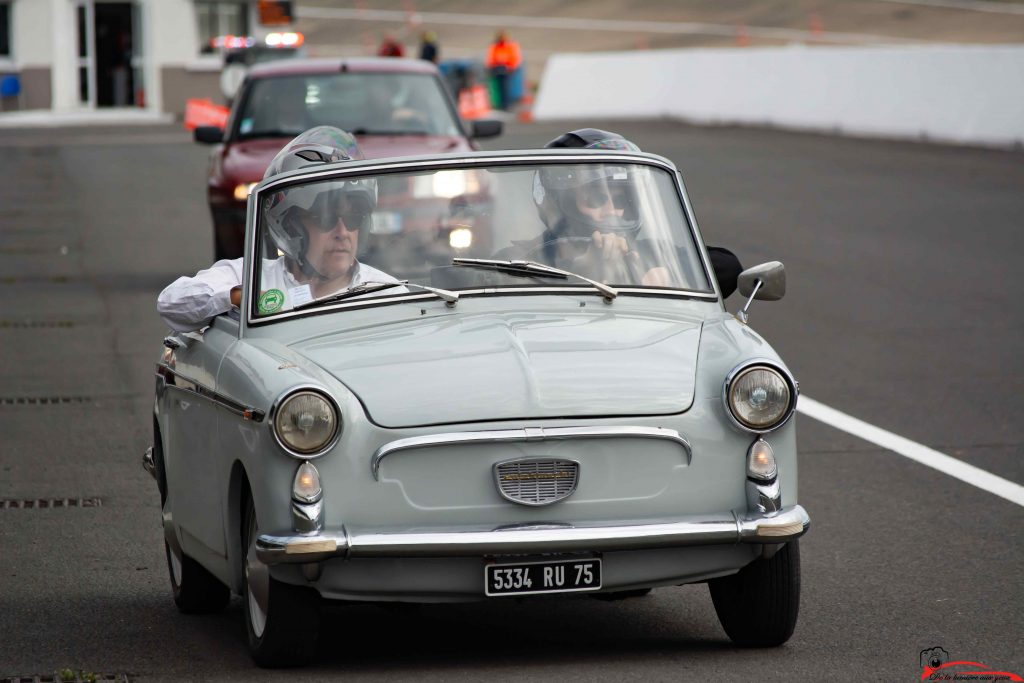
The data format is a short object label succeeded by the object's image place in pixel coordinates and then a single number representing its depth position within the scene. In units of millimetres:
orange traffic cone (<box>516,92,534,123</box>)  86152
